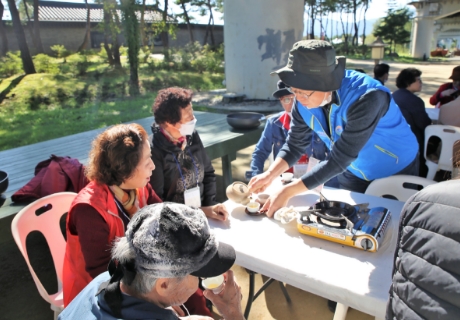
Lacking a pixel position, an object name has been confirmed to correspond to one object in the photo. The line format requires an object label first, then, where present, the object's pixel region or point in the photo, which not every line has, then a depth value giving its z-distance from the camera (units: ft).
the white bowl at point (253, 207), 5.80
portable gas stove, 4.47
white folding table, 3.87
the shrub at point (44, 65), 41.37
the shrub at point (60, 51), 51.65
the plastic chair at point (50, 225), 5.40
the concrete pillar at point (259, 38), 28.30
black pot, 6.80
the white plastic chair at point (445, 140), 9.68
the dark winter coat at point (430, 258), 2.36
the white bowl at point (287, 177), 7.27
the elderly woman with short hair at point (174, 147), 7.22
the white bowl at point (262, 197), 6.13
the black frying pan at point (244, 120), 12.23
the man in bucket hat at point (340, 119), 5.50
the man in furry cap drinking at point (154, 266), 2.85
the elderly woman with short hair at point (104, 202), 4.89
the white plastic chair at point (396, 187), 6.83
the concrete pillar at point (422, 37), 83.05
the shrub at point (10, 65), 39.01
